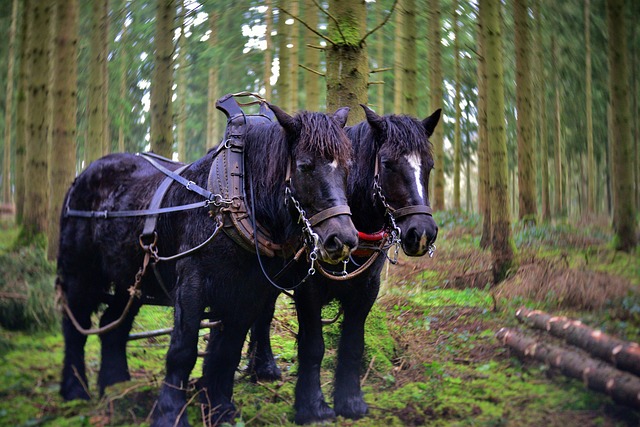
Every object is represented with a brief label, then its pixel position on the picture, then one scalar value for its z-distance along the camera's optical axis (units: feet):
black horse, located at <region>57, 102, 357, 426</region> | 11.29
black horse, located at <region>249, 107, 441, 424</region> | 12.60
